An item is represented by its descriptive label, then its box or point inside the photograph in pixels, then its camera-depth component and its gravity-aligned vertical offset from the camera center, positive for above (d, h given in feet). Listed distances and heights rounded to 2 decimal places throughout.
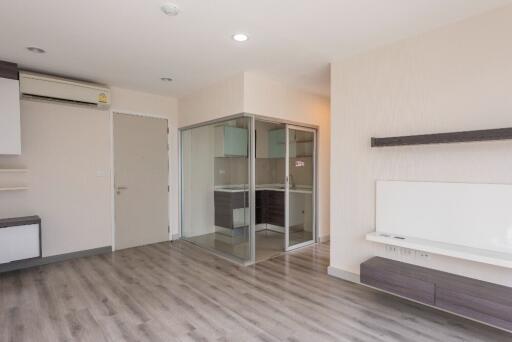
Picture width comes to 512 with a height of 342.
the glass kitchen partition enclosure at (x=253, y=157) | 13.66 +0.53
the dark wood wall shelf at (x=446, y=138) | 7.63 +0.84
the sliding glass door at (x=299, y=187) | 15.89 -1.20
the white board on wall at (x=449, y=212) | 7.94 -1.46
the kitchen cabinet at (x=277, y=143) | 15.29 +1.26
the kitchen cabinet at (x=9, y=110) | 11.64 +2.40
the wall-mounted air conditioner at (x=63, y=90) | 12.39 +3.61
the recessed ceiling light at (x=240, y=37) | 9.60 +4.44
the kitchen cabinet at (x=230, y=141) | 14.05 +1.31
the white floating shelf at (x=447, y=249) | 7.56 -2.45
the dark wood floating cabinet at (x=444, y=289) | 7.22 -3.50
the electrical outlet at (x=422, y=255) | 9.30 -2.95
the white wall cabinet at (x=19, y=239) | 11.65 -3.00
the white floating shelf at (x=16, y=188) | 12.25 -0.89
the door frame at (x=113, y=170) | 15.53 -0.15
